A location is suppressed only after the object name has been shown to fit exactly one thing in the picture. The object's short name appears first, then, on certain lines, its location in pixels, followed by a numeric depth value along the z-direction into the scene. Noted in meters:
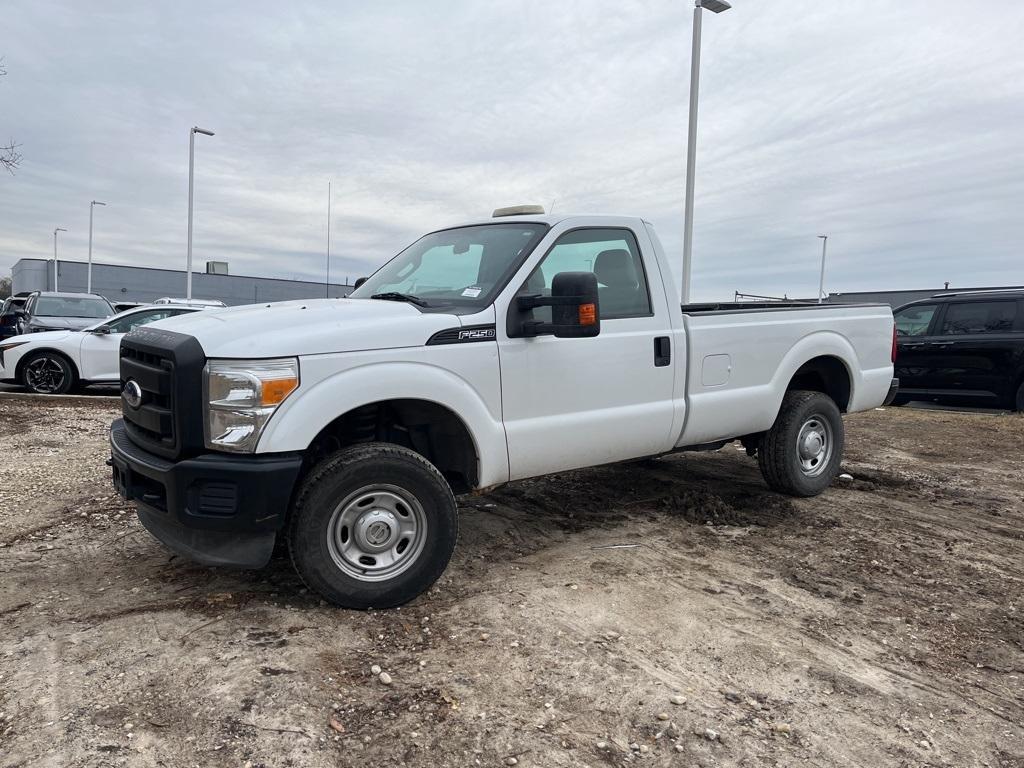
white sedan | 11.29
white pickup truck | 3.42
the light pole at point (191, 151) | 24.46
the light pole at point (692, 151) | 12.60
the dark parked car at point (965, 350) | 10.45
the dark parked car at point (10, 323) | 14.84
